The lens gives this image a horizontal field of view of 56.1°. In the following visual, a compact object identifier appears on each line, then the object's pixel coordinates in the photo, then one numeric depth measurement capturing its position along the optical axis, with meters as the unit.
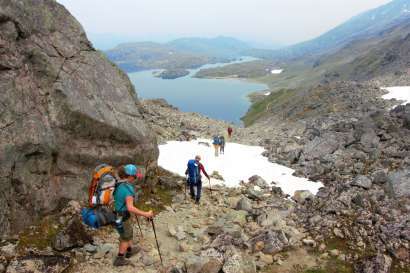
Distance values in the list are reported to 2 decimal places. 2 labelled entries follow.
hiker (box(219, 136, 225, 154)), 31.95
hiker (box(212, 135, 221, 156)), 31.25
